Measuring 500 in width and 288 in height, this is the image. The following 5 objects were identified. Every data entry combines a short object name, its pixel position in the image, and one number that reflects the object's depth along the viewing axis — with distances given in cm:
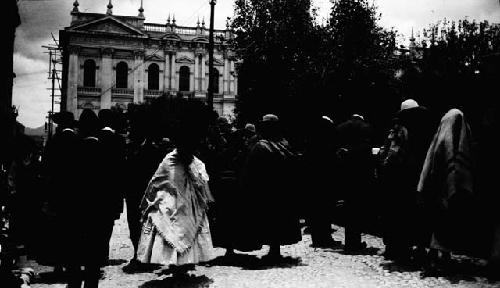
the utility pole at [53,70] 4377
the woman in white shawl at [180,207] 543
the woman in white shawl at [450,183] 468
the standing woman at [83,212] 473
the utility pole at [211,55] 1939
